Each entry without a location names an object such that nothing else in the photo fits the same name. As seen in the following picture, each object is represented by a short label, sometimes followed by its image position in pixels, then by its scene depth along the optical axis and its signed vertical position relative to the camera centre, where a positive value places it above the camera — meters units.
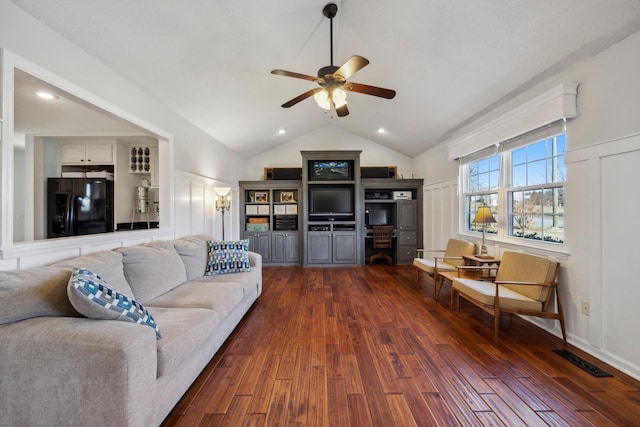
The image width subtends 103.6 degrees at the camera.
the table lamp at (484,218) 3.13 -0.07
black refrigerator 3.16 +0.11
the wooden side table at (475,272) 3.12 -0.79
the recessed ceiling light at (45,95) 2.44 +1.19
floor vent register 1.86 -1.19
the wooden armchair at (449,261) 3.61 -0.75
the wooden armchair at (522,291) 2.34 -0.80
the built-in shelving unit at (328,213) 5.55 +0.01
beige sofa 1.14 -0.72
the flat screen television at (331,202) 5.68 +0.25
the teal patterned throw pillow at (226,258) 3.06 -0.55
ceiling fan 2.23 +1.24
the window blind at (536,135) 2.42 +0.83
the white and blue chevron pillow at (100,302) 1.31 -0.47
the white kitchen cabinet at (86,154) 3.84 +0.93
